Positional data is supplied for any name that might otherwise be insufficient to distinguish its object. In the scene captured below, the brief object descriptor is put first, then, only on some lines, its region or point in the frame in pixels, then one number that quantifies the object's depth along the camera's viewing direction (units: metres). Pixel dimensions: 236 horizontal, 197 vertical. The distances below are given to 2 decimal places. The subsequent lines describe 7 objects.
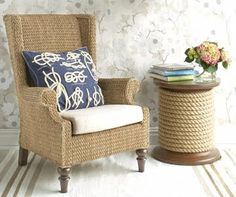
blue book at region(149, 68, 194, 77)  3.03
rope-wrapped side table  3.01
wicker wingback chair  2.55
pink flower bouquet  3.01
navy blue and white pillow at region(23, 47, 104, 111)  2.77
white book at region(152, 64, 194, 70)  3.05
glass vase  3.07
